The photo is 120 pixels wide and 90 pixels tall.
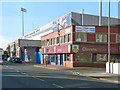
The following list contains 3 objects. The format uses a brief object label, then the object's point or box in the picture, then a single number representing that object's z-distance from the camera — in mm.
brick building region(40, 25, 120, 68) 31734
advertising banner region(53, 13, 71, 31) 53375
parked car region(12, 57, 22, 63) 54794
